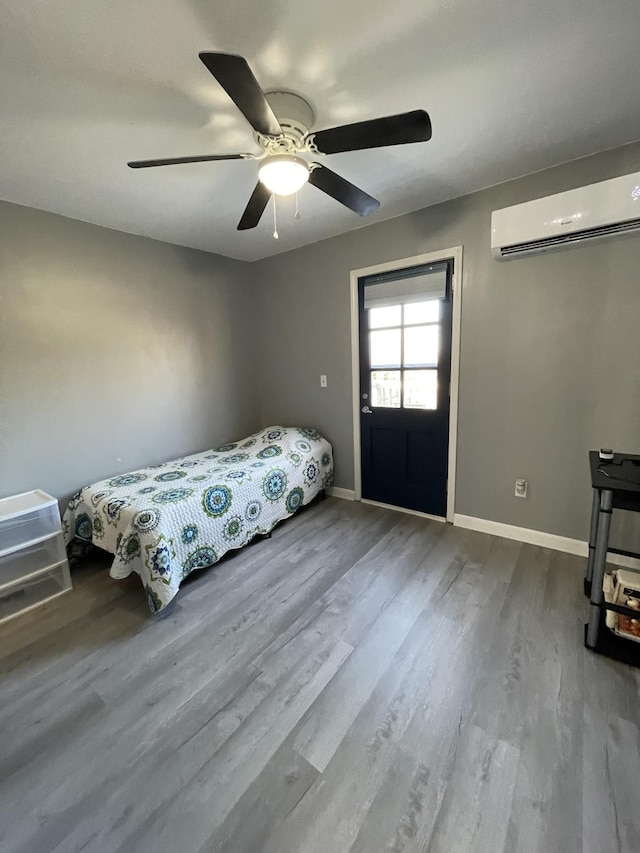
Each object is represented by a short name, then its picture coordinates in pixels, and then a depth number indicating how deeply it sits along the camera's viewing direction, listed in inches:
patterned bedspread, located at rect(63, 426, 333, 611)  77.1
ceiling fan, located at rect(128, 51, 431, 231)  40.3
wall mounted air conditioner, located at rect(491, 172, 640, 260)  70.5
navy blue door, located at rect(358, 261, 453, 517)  104.4
